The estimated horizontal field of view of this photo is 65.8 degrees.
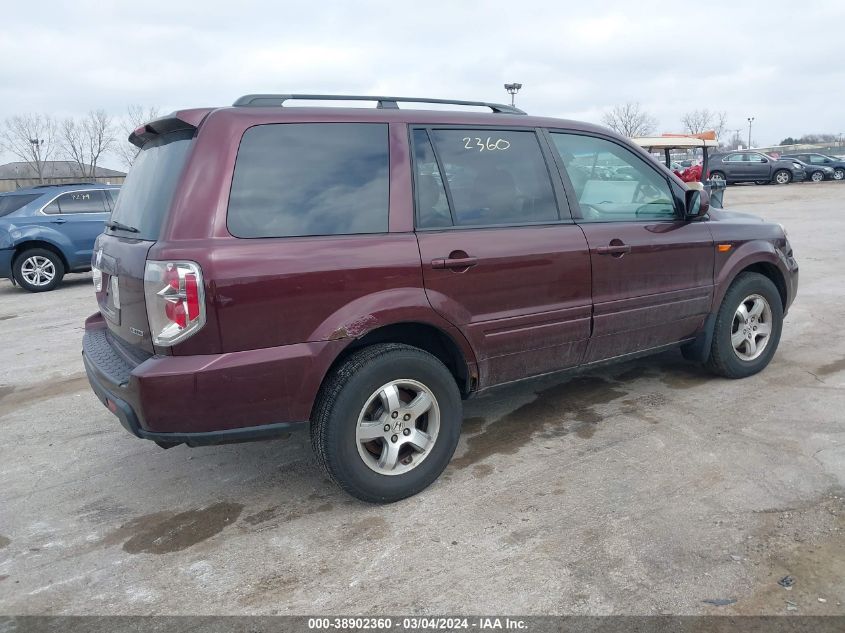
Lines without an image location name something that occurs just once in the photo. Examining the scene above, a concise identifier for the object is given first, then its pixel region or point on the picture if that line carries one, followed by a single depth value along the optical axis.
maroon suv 2.76
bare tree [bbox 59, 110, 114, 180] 56.34
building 52.91
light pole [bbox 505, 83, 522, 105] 24.29
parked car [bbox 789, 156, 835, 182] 29.56
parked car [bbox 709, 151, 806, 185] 28.41
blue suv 10.38
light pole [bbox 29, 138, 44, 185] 54.06
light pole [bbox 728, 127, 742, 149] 101.06
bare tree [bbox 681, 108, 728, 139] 81.56
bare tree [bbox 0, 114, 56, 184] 54.38
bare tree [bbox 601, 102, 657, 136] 68.56
